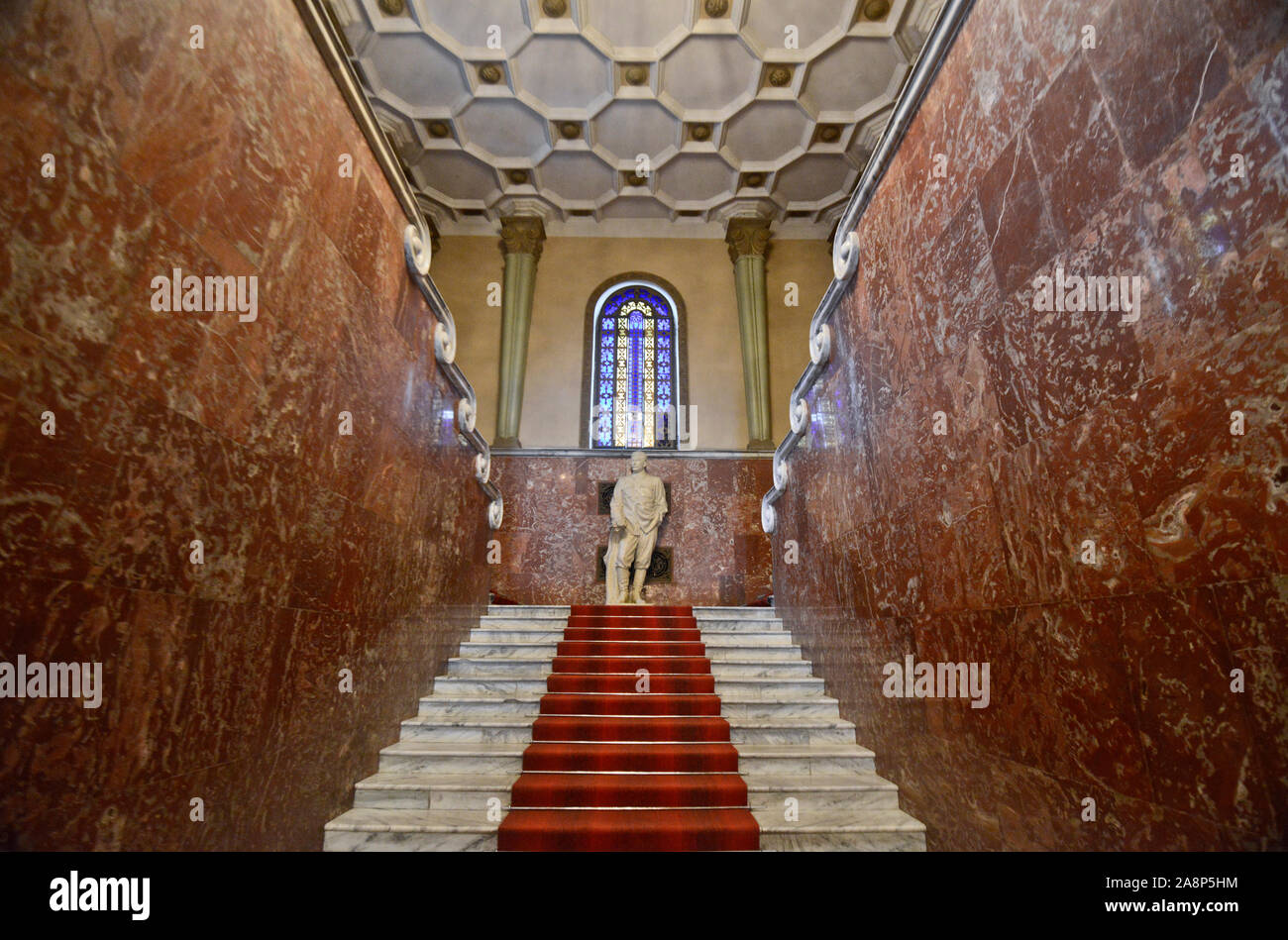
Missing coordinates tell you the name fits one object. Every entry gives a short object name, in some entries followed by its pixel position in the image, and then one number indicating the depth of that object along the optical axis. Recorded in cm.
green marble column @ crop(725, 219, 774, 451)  1191
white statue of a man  851
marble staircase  327
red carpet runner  320
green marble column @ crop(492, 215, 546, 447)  1183
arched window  1239
